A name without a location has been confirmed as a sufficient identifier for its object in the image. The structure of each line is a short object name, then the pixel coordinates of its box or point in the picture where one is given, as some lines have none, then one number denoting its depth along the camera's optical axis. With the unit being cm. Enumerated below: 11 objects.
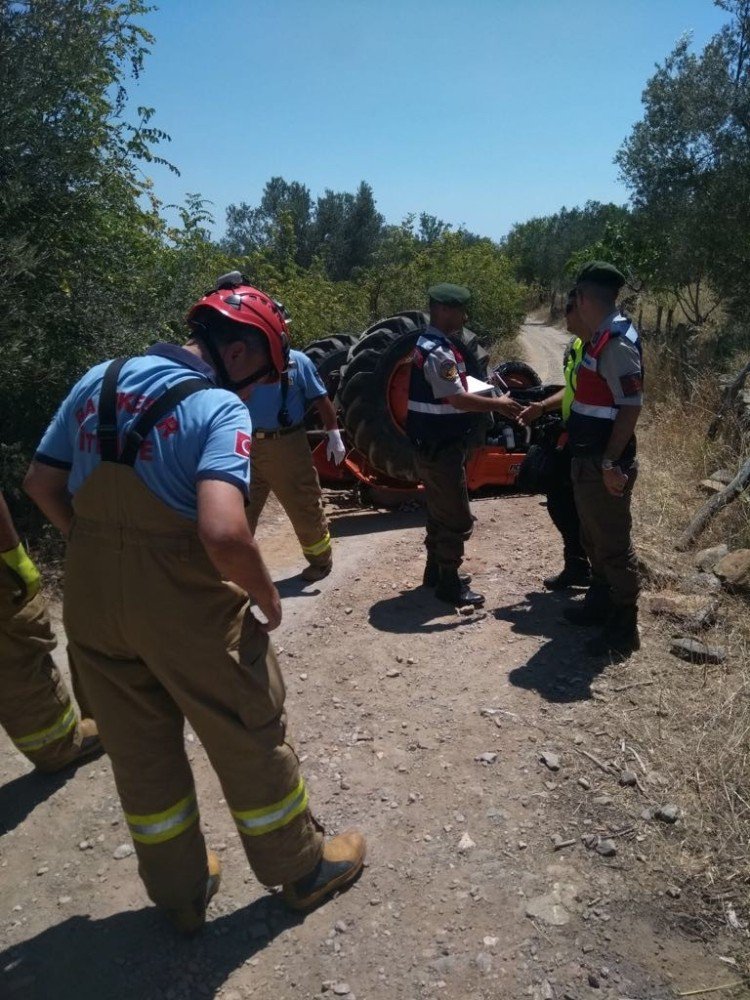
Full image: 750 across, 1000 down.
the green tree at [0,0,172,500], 522
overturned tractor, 598
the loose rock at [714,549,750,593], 458
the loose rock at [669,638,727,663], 389
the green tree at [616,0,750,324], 1105
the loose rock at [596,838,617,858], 273
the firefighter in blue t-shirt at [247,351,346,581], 480
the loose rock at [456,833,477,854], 280
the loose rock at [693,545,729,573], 497
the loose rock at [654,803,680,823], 285
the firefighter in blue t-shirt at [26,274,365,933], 203
